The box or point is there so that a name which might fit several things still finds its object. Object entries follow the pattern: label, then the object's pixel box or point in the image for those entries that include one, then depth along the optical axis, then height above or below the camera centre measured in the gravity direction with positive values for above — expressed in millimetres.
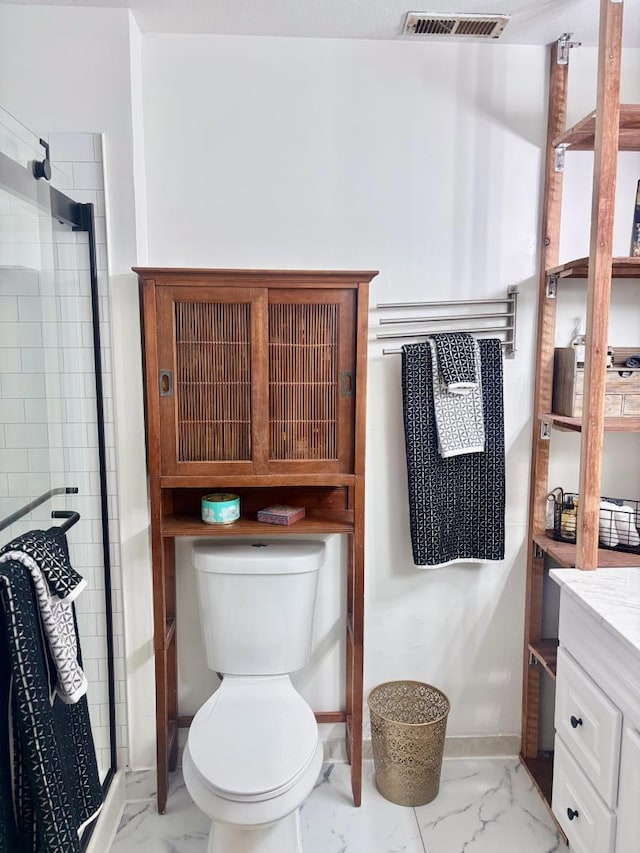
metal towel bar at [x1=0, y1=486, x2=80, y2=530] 1412 -339
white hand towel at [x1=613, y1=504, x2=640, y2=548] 1937 -492
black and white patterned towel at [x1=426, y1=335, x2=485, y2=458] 1985 -161
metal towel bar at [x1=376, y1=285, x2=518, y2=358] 2072 +139
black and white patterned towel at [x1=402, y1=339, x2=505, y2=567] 2008 -375
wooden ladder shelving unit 1651 +103
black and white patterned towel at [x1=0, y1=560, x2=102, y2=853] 1181 -705
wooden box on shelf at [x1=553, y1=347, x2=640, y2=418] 1895 -80
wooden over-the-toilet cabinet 1830 -72
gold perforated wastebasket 1999 -1227
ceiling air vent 1811 +973
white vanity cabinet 1366 -811
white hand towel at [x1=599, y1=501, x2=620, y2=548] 1951 -499
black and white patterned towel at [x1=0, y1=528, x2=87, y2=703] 1276 -470
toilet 1542 -970
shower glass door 1456 -48
